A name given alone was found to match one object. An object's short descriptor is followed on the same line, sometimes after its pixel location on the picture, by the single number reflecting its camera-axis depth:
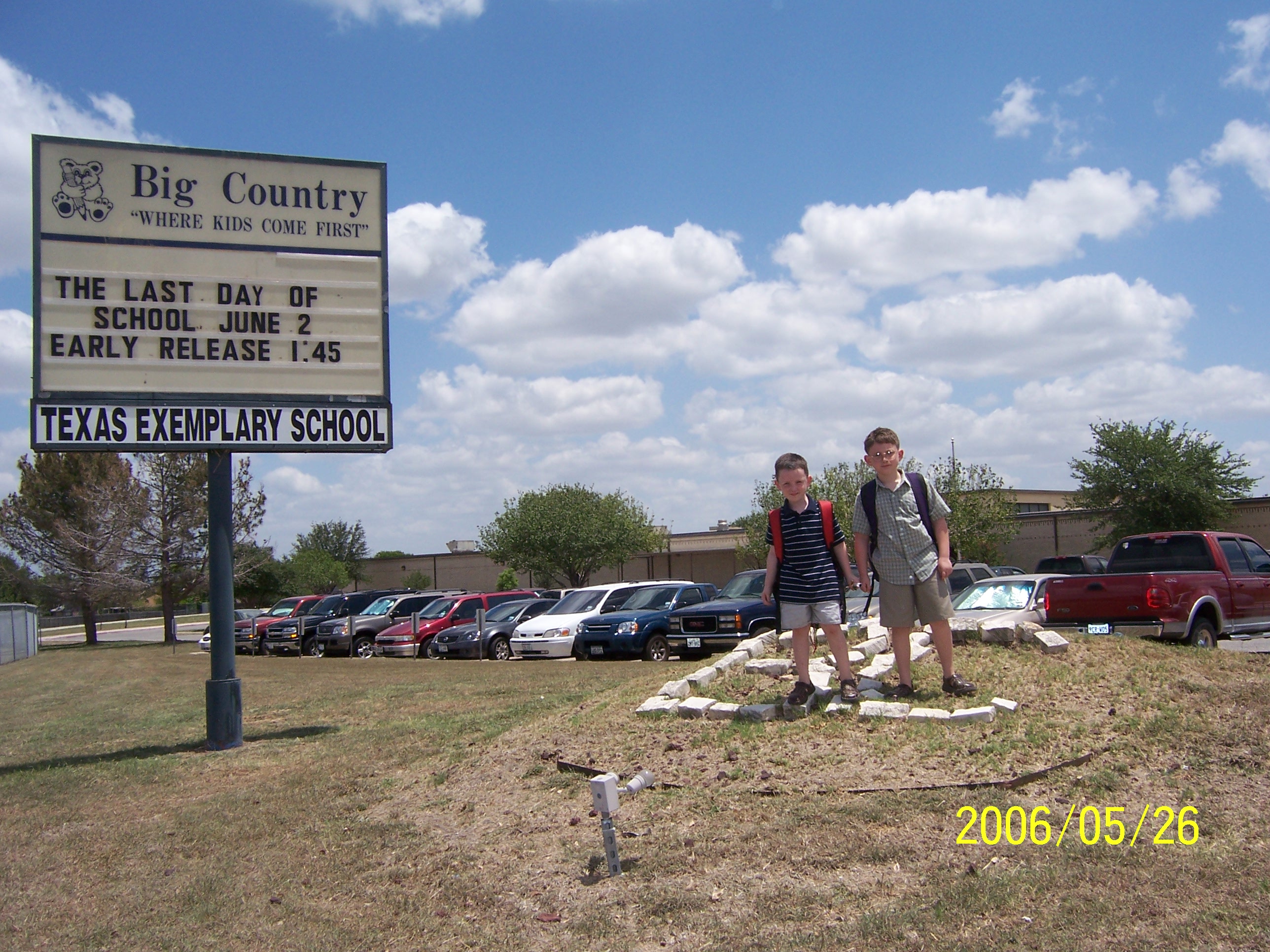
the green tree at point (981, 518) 35.97
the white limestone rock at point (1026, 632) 7.85
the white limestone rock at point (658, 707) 7.01
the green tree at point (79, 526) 40.62
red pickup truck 9.56
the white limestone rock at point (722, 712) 6.68
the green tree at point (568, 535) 50.75
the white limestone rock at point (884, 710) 6.11
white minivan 19.23
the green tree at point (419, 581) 60.75
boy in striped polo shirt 6.47
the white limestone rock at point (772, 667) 7.53
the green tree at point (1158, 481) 33.12
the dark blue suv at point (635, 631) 17.92
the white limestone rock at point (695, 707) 6.83
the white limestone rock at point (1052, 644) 7.54
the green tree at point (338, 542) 72.88
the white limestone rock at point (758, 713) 6.50
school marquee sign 8.77
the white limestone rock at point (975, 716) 5.90
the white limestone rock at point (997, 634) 7.96
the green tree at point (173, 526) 40.44
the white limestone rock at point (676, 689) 7.32
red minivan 23.20
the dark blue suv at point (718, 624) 16.55
